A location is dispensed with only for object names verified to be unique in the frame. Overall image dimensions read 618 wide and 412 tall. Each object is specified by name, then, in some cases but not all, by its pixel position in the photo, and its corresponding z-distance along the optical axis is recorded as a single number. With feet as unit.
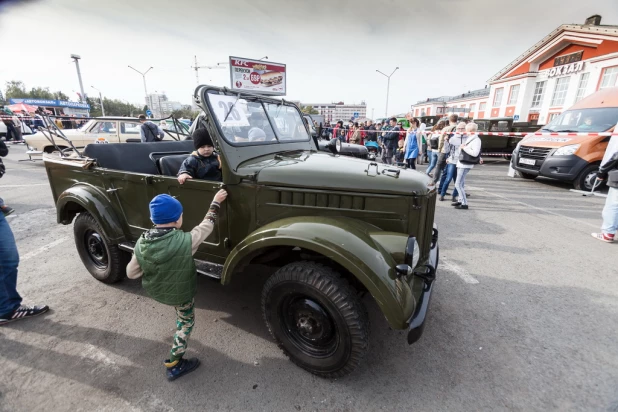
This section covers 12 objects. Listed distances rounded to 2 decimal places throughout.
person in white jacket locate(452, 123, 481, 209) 18.74
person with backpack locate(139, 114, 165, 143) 23.22
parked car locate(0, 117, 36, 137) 66.12
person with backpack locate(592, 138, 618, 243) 14.00
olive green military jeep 6.30
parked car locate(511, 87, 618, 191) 24.20
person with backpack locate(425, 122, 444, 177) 25.71
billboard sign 53.26
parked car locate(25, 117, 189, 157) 33.14
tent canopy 64.21
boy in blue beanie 6.46
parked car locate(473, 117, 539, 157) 42.93
